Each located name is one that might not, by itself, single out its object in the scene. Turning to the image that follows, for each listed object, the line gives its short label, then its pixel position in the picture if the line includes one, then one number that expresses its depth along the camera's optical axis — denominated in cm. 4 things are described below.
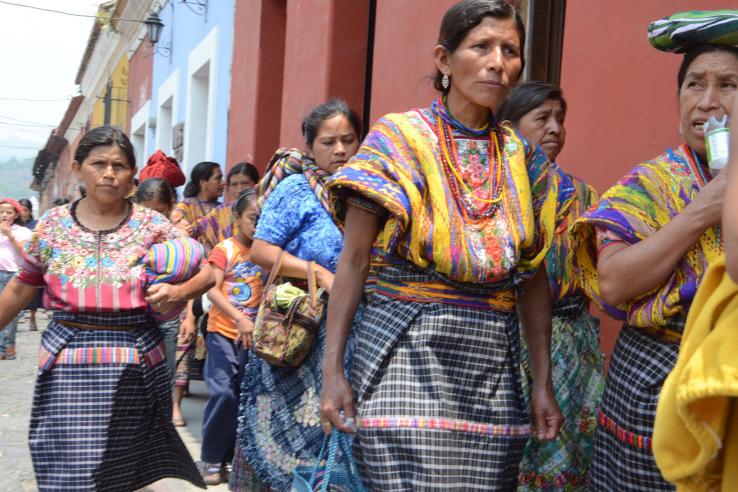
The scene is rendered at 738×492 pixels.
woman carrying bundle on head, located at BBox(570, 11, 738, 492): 232
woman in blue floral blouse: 393
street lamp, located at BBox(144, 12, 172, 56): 1764
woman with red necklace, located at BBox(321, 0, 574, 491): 249
